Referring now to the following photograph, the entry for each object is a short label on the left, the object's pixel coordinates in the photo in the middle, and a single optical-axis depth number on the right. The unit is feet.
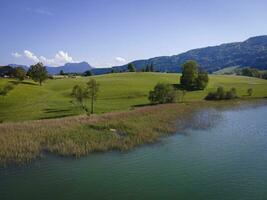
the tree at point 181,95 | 352.08
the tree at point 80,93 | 270.05
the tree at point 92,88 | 279.49
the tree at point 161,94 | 322.34
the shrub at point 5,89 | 311.06
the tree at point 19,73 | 426.92
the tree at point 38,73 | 418.51
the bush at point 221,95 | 381.81
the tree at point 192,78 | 438.81
